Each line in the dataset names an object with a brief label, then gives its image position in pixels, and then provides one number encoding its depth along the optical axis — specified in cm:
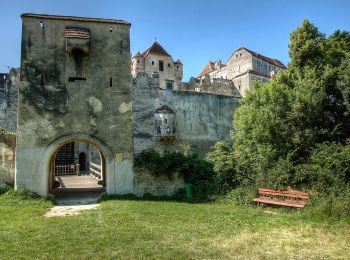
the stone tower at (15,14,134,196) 1534
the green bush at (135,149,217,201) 1608
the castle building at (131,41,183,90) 4509
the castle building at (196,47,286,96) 4378
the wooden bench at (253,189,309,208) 1218
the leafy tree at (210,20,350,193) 1433
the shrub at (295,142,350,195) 1220
